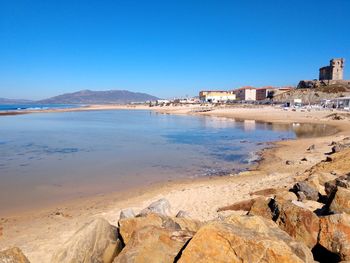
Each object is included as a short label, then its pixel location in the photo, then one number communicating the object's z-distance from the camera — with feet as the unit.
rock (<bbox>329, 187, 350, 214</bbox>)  17.93
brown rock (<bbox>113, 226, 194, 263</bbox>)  13.40
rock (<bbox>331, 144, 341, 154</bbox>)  52.17
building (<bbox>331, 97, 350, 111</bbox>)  202.10
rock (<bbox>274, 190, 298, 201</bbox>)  25.52
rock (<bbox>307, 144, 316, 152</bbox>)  61.67
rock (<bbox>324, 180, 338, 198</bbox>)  25.70
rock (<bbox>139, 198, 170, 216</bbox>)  24.65
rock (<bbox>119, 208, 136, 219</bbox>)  22.39
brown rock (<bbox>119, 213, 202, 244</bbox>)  16.34
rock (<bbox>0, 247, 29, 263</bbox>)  13.29
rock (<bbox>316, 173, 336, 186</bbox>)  29.50
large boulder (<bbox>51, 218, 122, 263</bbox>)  15.02
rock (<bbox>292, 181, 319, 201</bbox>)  25.86
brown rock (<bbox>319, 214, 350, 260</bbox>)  13.64
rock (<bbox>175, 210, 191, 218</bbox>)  22.01
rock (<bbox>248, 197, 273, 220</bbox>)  20.27
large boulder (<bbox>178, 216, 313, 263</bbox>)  11.38
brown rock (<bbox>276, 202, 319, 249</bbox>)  15.24
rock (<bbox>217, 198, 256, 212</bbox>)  26.78
